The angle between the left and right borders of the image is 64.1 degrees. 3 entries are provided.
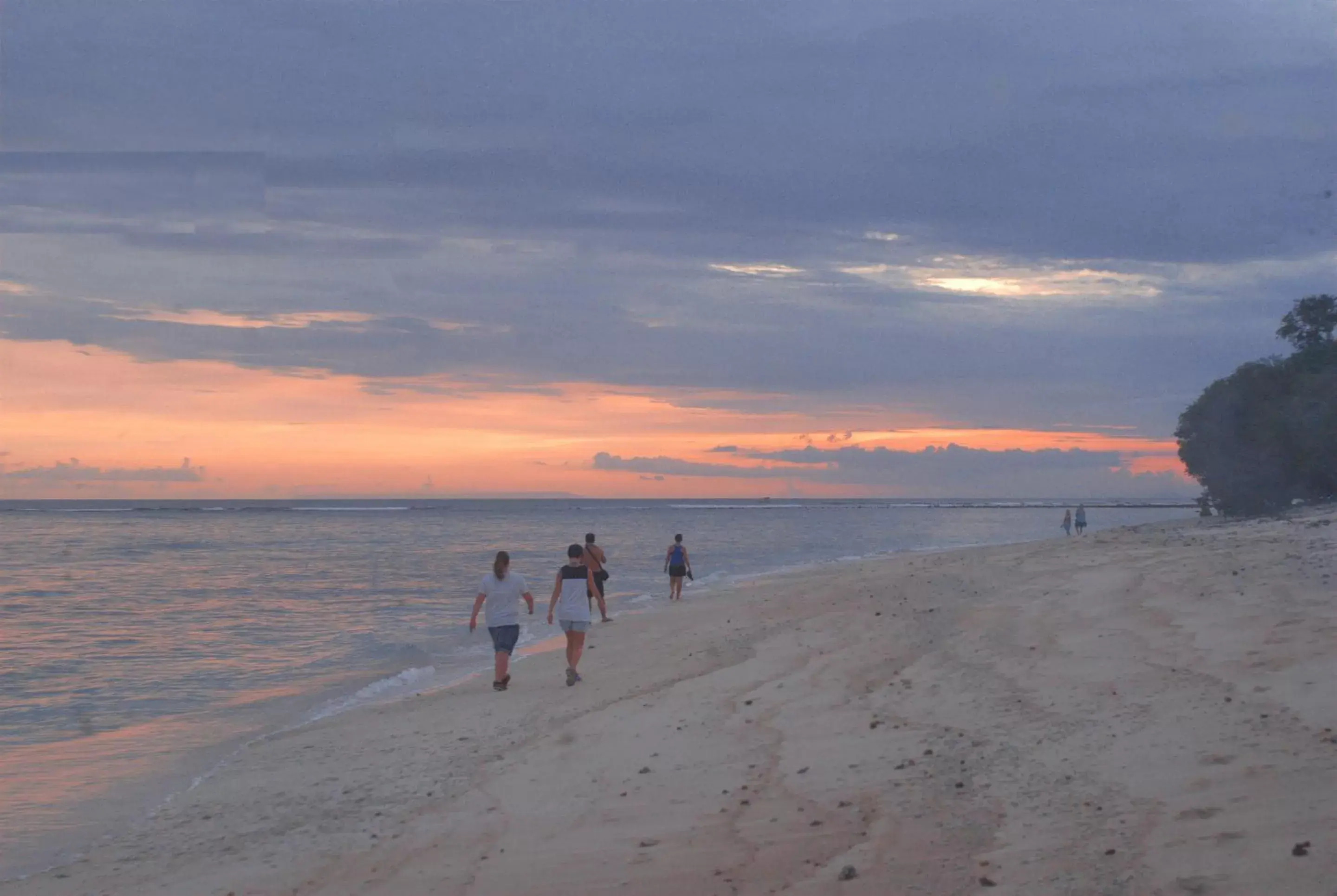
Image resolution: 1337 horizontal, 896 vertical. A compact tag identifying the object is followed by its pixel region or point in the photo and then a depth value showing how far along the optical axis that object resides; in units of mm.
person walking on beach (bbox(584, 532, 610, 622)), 18781
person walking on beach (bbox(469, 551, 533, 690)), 12562
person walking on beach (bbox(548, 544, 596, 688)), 12883
